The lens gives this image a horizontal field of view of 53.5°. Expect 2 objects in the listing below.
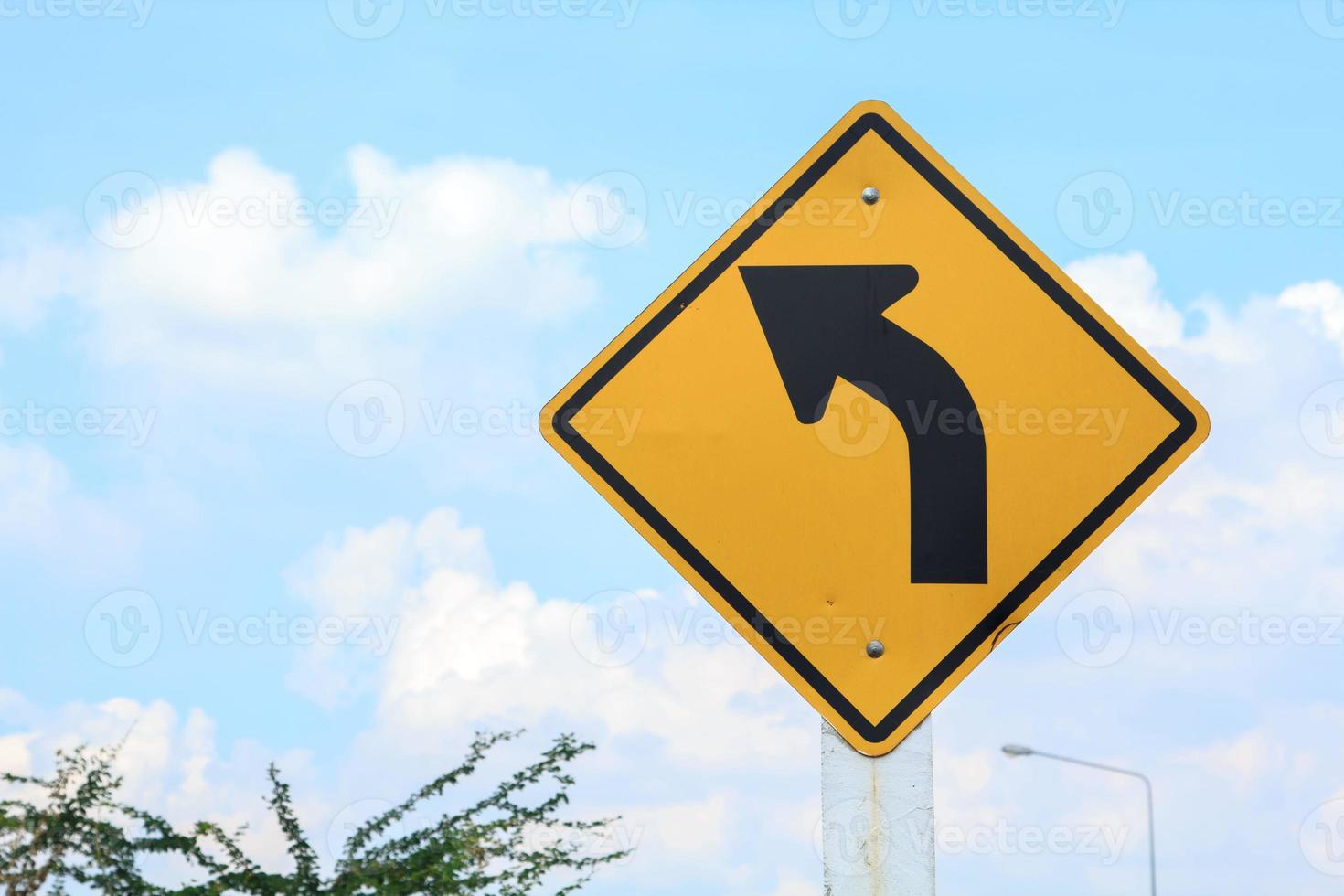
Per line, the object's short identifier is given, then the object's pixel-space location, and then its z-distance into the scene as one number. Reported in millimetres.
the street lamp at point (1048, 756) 18873
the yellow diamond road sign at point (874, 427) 2422
